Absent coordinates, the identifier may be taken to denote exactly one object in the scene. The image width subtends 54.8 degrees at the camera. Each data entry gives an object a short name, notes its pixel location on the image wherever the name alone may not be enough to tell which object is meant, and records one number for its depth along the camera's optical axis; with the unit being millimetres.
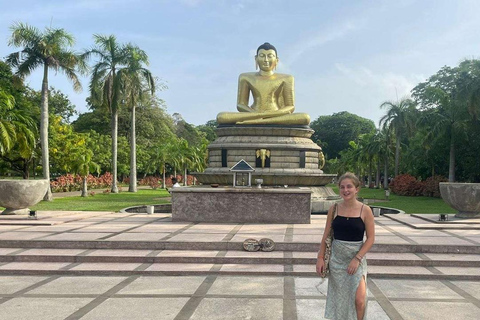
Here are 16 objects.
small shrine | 14547
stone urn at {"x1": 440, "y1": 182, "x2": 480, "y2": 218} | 13336
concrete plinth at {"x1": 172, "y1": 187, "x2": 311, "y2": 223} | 12750
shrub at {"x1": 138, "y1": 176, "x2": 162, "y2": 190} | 45250
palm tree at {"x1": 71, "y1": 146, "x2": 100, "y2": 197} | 27547
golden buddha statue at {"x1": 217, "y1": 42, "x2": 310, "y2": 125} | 19438
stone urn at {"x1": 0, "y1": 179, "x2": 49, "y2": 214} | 13047
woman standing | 4449
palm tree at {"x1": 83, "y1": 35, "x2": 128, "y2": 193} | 31750
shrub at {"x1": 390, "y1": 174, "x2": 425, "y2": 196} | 32844
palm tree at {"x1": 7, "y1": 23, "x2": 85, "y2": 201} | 23219
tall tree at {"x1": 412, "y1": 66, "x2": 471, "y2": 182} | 29406
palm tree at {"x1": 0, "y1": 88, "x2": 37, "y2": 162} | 21547
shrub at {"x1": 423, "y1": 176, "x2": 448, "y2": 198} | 31094
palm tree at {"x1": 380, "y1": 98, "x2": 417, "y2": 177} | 41375
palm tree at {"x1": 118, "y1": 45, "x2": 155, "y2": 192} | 32250
